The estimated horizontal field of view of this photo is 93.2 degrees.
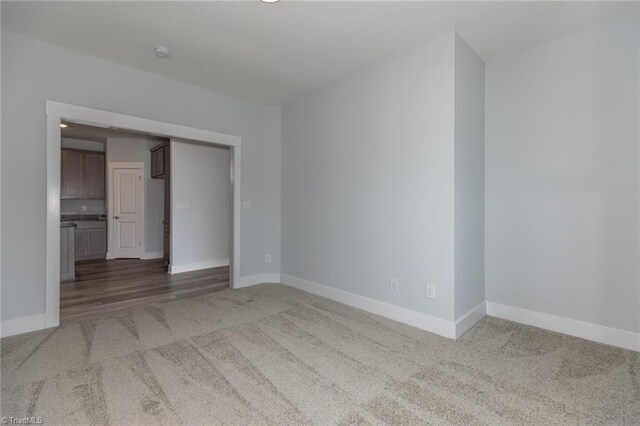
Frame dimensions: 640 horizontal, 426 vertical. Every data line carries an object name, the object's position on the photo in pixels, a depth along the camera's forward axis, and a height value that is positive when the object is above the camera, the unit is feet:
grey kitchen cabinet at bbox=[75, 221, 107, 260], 21.04 -1.78
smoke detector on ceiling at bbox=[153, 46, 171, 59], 9.37 +5.17
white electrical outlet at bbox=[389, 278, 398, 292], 9.95 -2.33
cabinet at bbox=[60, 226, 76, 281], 15.14 -2.01
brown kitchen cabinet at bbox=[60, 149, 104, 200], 21.44 +2.95
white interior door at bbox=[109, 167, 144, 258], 21.99 +0.22
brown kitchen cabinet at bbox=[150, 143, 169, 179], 19.57 +3.70
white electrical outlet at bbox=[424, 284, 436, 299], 8.96 -2.30
